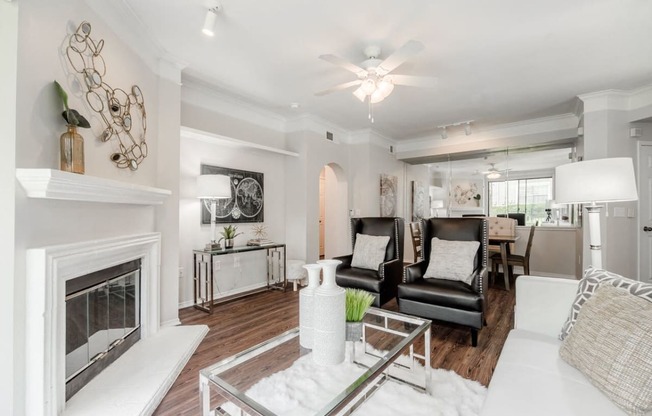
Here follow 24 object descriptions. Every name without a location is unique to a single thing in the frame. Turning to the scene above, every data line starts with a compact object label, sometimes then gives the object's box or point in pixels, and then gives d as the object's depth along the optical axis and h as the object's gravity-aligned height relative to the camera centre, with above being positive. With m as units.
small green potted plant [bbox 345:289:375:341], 1.61 -0.57
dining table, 4.23 -0.51
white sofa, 1.09 -0.72
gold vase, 1.58 +0.31
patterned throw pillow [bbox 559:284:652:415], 1.05 -0.55
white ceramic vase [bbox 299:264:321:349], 1.51 -0.50
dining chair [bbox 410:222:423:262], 4.77 -0.49
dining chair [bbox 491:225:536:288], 4.28 -0.75
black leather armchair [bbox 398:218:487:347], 2.49 -0.71
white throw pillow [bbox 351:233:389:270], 3.47 -0.51
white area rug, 1.50 -1.09
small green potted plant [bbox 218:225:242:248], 3.66 -0.33
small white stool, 4.22 -0.90
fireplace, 1.39 -0.60
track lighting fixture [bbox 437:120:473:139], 4.79 +1.38
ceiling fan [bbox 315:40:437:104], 2.45 +1.15
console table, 3.36 -0.76
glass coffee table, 1.25 -0.77
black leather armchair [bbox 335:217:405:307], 3.15 -0.69
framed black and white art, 3.77 +0.13
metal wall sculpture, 1.78 +0.75
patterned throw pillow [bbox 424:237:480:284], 2.84 -0.51
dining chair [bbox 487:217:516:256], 4.68 -0.31
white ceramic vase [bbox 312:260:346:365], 1.41 -0.56
